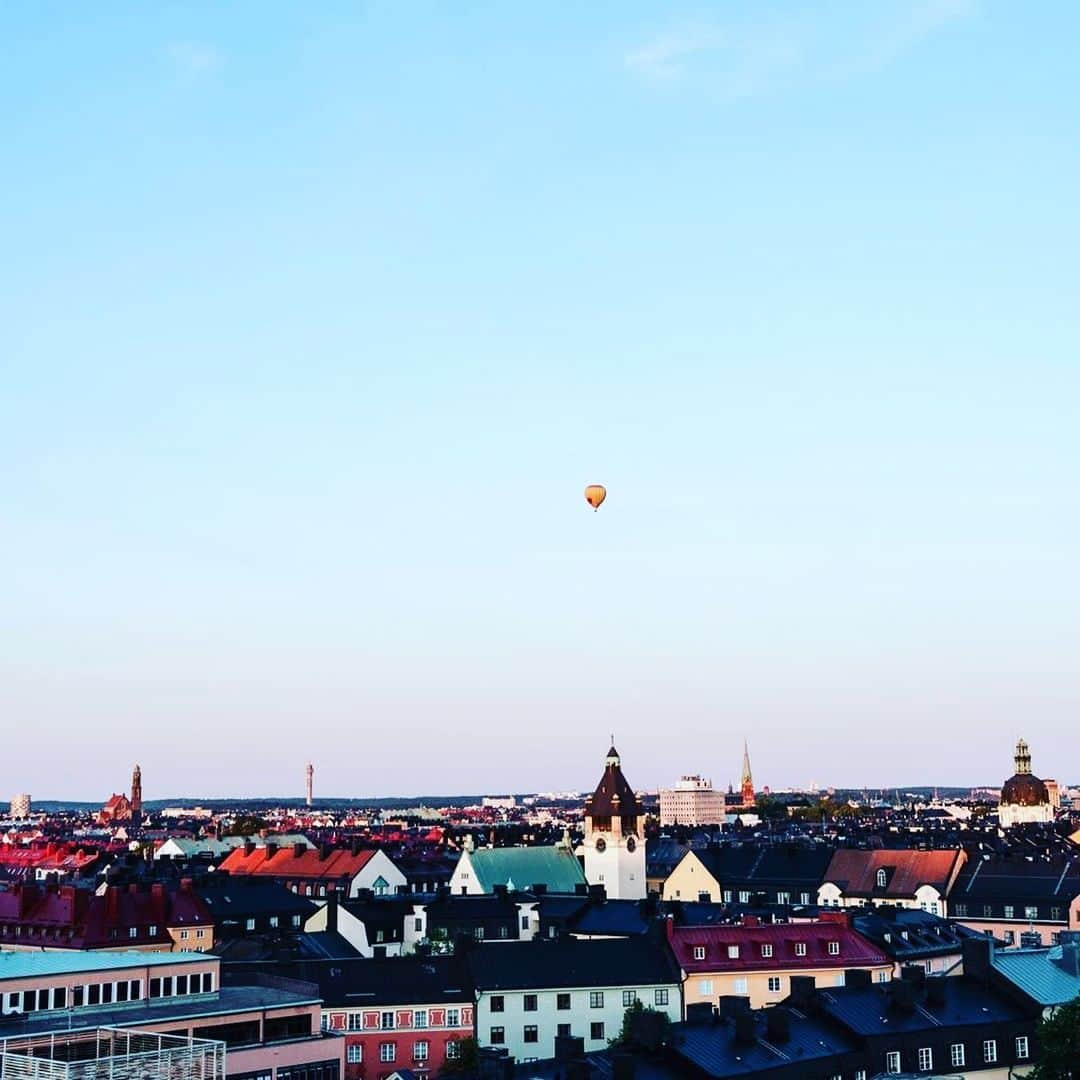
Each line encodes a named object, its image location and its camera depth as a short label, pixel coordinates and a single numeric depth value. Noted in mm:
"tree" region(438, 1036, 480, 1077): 75481
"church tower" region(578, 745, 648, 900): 147625
